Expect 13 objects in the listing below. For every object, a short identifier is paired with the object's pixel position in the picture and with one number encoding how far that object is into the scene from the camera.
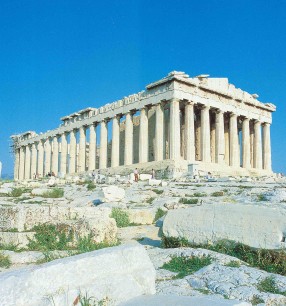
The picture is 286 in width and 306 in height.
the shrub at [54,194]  21.38
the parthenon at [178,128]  40.16
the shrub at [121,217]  12.48
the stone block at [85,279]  3.54
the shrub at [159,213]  13.86
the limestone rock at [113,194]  18.05
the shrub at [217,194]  19.34
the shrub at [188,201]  16.75
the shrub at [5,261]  6.85
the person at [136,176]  32.11
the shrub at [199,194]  19.60
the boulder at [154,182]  26.61
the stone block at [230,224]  7.17
